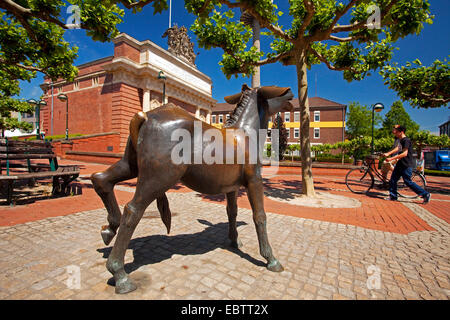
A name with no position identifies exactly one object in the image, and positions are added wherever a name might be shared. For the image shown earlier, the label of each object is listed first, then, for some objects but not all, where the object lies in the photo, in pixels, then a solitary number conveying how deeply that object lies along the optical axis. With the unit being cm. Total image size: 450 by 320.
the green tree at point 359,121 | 4197
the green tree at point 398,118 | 4447
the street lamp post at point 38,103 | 1430
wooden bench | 483
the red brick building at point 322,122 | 4153
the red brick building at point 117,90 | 1888
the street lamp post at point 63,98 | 1719
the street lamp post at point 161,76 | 681
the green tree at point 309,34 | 528
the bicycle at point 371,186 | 765
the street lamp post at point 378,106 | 1148
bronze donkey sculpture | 197
